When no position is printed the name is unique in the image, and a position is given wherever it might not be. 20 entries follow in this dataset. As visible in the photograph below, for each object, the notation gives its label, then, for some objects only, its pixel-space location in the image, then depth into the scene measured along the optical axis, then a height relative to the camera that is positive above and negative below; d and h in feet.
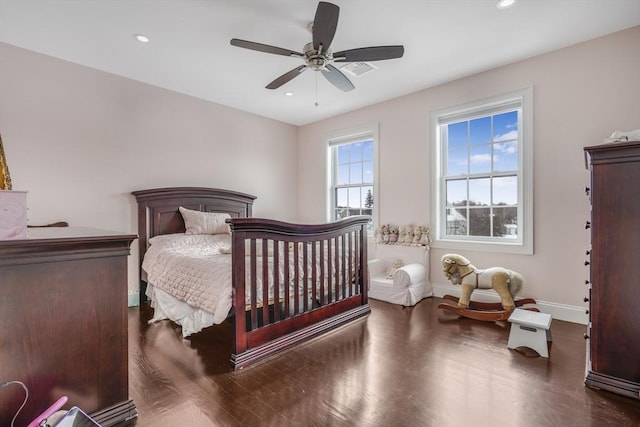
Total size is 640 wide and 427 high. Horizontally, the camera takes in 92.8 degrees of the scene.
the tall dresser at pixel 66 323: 4.17 -1.65
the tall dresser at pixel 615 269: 5.85 -1.11
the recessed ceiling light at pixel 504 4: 7.72 +5.38
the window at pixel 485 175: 11.06 +1.52
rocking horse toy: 9.98 -2.47
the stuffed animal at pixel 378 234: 14.78 -1.02
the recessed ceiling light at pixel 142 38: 9.25 +5.40
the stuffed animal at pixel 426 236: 13.23 -1.02
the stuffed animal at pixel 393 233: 14.38 -0.97
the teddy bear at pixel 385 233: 14.57 -0.96
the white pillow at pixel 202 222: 12.77 -0.39
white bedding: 7.77 -1.91
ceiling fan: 6.89 +4.20
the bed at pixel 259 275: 7.36 -1.80
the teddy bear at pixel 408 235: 13.74 -0.99
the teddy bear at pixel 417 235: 13.39 -0.96
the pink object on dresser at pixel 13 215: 4.17 -0.02
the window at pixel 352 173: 15.83 +2.19
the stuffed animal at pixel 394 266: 13.57 -2.39
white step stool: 7.70 -3.09
